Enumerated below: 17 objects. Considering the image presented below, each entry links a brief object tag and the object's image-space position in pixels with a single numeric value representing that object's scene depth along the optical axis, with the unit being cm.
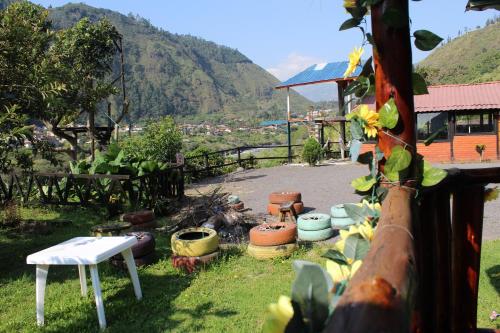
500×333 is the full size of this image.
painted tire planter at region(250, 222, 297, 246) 592
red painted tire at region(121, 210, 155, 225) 789
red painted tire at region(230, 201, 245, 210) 842
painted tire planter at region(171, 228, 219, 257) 570
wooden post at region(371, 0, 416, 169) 119
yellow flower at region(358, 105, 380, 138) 128
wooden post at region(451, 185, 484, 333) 171
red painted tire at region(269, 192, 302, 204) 881
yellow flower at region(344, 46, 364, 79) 139
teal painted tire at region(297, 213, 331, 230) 674
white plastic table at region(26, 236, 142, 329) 414
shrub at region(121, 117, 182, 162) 1378
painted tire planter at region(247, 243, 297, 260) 587
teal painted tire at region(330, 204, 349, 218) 742
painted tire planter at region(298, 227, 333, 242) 670
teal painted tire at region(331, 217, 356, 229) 725
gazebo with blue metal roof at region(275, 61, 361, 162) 1956
